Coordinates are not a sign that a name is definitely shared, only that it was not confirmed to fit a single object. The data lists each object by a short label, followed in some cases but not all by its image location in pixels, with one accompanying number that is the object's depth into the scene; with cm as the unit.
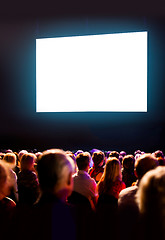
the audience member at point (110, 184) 283
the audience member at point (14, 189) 286
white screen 974
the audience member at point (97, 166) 380
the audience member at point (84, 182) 270
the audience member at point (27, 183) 304
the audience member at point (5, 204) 145
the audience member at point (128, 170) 359
